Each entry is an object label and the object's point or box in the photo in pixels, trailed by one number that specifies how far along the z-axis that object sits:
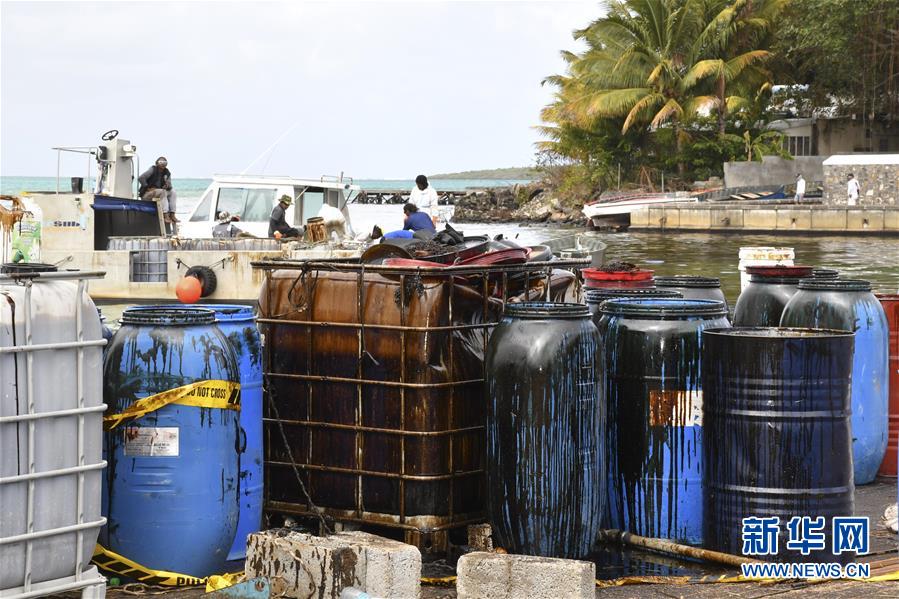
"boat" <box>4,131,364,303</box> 41.62
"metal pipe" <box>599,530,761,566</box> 11.85
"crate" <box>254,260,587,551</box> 12.23
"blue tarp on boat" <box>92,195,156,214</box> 46.97
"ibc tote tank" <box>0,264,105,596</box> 9.31
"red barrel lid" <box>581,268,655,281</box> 16.91
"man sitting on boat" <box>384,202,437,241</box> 26.61
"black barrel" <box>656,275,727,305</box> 16.67
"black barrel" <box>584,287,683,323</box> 14.87
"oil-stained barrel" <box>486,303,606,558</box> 11.60
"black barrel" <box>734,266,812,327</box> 16.22
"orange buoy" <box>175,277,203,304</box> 14.45
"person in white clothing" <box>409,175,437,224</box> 39.77
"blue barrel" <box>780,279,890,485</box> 14.95
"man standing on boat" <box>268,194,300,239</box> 44.72
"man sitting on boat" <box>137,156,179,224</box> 49.69
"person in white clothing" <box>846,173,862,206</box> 97.31
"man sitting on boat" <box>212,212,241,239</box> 46.74
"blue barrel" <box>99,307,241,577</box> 11.03
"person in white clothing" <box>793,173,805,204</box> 104.50
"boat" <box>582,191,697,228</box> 112.12
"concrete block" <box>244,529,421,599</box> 10.41
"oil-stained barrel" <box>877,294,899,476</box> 15.90
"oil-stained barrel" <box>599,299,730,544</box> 12.58
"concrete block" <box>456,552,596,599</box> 10.42
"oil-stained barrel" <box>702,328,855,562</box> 11.54
